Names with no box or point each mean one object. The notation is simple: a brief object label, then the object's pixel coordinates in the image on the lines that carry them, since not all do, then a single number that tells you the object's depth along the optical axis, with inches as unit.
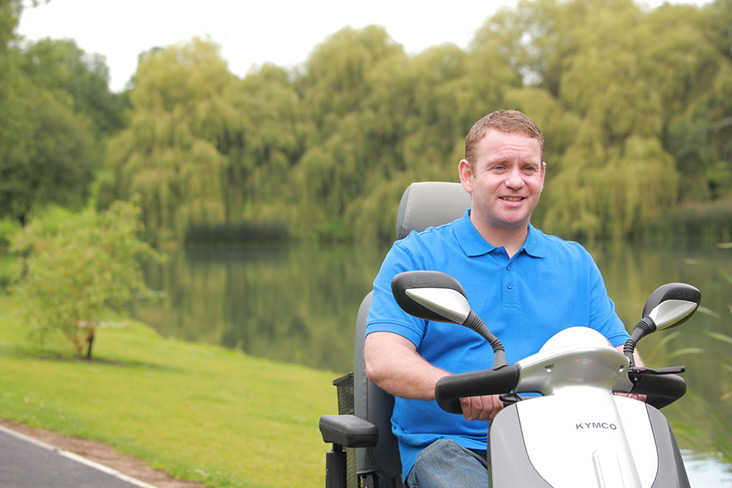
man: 87.1
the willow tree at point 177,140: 1187.3
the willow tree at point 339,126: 1288.1
